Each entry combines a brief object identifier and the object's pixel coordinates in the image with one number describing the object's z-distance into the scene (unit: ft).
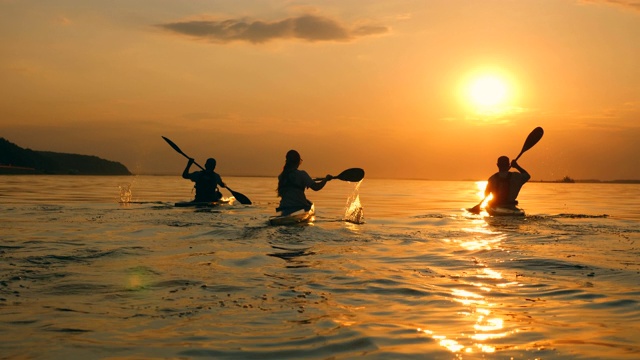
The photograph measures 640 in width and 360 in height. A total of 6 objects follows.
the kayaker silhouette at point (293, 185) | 49.26
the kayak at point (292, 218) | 49.32
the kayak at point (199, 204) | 70.64
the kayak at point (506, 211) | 61.00
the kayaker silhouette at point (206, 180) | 68.28
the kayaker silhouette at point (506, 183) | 60.59
